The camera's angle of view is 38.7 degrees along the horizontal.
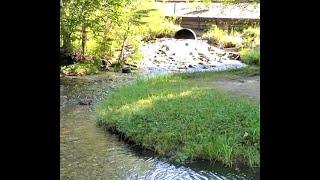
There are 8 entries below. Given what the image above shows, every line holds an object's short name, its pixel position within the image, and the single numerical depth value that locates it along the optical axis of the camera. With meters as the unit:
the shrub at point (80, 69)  13.54
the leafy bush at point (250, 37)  17.50
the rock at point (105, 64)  14.71
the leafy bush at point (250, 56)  15.34
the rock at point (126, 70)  14.39
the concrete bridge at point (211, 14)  20.30
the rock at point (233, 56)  16.56
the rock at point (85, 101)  9.94
